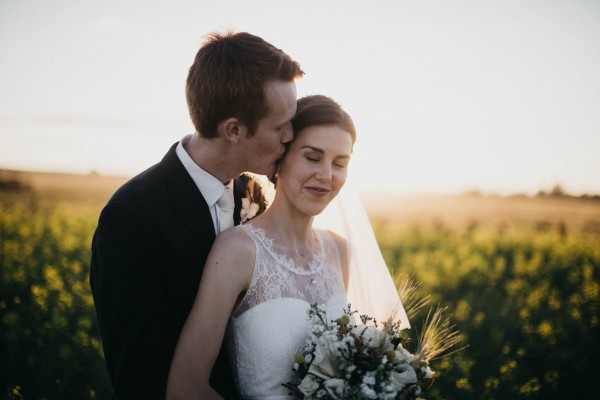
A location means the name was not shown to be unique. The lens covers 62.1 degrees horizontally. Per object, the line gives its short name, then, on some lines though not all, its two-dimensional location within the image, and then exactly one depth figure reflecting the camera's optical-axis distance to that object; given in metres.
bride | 2.53
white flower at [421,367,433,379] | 2.42
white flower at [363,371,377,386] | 2.18
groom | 2.50
